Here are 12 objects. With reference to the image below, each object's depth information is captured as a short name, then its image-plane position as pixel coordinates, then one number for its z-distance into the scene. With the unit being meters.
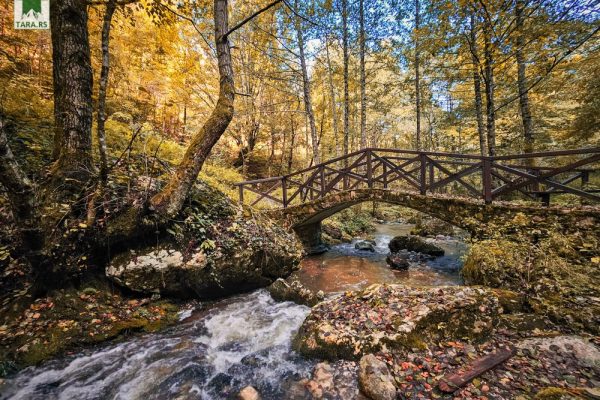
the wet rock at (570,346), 2.53
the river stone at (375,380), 2.47
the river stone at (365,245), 9.52
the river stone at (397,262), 7.41
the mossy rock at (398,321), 3.05
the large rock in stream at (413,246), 8.52
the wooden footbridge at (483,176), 4.54
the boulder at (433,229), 11.27
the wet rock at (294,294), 5.05
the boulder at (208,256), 4.26
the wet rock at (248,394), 2.80
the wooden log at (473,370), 2.40
